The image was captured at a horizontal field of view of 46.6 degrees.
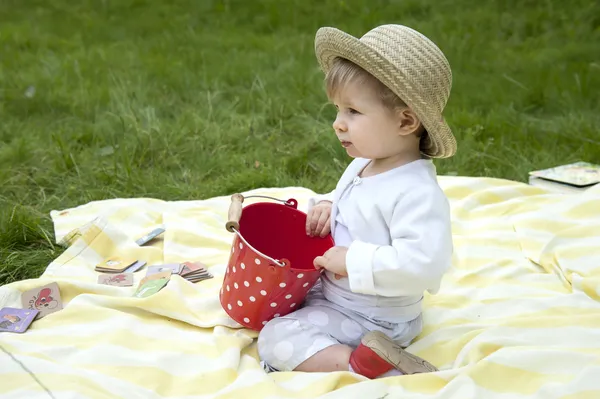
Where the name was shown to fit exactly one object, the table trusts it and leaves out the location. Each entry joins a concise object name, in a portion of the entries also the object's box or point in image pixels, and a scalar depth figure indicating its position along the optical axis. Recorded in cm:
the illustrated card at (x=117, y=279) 238
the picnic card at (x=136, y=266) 250
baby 180
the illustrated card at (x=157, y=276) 237
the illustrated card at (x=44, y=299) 218
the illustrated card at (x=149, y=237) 270
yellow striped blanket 178
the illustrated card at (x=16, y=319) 205
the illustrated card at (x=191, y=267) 244
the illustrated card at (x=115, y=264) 249
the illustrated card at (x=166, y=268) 244
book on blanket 303
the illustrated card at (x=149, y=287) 225
